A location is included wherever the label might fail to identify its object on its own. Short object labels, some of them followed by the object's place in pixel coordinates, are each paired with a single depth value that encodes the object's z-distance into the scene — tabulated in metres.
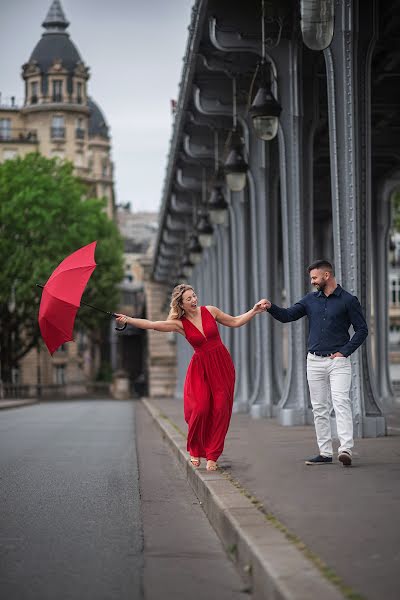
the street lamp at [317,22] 14.38
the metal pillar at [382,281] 32.06
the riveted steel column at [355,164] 15.59
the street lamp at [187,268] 43.53
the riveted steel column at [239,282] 28.81
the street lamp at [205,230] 32.41
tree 64.25
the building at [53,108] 119.00
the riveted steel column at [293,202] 20.14
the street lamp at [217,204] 27.30
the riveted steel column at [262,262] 24.67
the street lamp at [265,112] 17.39
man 11.60
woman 12.10
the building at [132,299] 140.50
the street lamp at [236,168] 22.06
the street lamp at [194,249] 37.43
